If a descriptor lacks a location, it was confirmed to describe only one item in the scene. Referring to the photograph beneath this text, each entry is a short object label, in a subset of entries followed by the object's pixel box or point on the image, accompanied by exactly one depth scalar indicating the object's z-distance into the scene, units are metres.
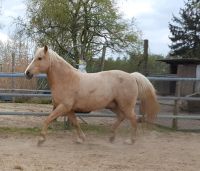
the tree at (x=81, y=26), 23.98
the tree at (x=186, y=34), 42.66
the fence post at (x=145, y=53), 10.36
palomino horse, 7.30
